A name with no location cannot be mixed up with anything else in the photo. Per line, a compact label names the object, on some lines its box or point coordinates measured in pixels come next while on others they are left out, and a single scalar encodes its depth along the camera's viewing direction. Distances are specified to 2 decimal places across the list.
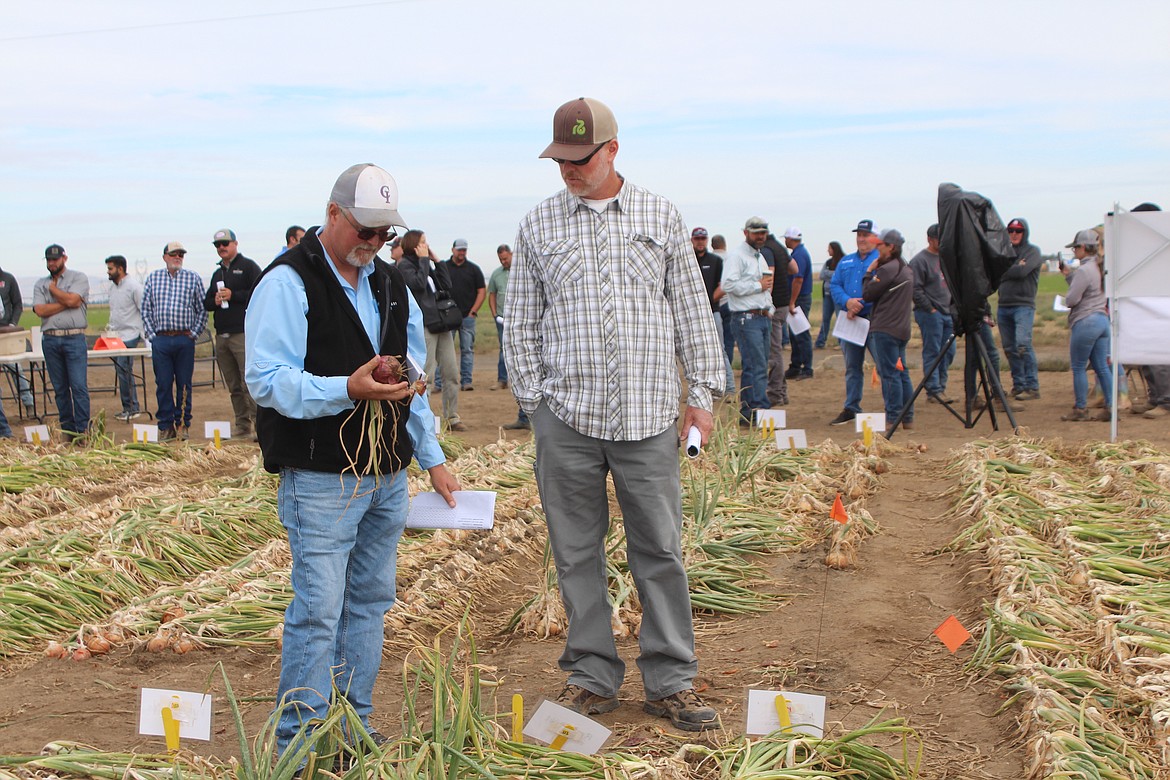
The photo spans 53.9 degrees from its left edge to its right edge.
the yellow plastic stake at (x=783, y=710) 3.12
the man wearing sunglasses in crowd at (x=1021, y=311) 10.52
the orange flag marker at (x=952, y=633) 3.53
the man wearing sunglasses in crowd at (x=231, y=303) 9.38
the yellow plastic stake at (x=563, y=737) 2.98
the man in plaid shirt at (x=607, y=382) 3.39
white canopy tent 8.26
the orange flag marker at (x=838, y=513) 4.88
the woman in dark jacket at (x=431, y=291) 9.33
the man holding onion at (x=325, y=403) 2.88
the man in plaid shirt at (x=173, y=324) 9.48
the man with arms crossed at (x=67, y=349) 10.12
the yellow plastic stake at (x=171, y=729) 3.05
